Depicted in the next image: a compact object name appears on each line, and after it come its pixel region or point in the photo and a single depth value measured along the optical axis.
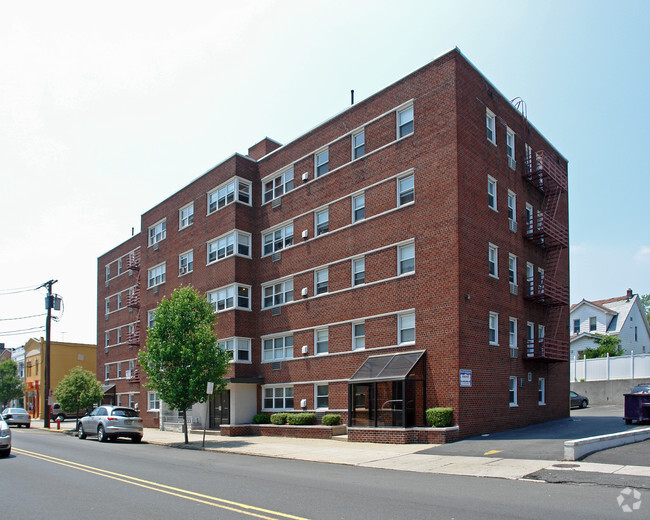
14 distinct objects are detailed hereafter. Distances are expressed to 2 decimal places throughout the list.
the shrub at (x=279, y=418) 28.22
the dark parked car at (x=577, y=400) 37.91
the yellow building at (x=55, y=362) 65.75
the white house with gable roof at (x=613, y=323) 54.78
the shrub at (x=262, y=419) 29.69
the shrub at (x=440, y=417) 21.06
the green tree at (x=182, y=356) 25.12
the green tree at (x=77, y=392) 36.62
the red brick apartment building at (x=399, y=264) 22.81
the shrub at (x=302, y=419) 26.72
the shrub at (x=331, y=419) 25.55
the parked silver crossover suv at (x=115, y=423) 26.58
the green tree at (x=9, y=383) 68.81
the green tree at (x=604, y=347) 49.72
